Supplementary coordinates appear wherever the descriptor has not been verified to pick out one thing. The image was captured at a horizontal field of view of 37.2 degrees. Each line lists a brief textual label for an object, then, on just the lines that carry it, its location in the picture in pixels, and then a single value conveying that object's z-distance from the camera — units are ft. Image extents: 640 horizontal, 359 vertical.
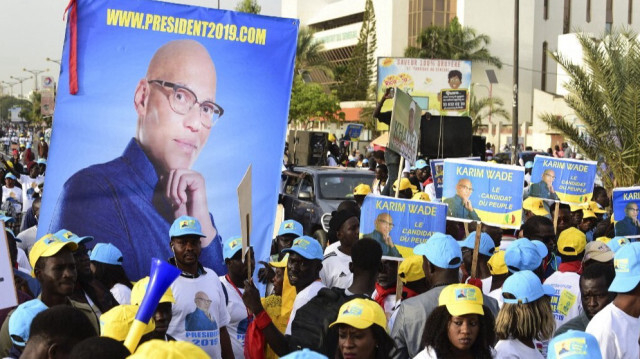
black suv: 49.39
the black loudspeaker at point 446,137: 67.15
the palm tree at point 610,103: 52.26
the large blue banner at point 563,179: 35.88
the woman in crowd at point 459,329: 14.48
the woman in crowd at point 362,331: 14.06
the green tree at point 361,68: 221.87
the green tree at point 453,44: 199.31
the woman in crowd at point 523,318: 15.51
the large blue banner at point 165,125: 23.91
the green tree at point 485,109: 174.64
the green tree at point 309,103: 173.68
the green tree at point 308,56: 200.13
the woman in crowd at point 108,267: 20.39
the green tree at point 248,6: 189.67
